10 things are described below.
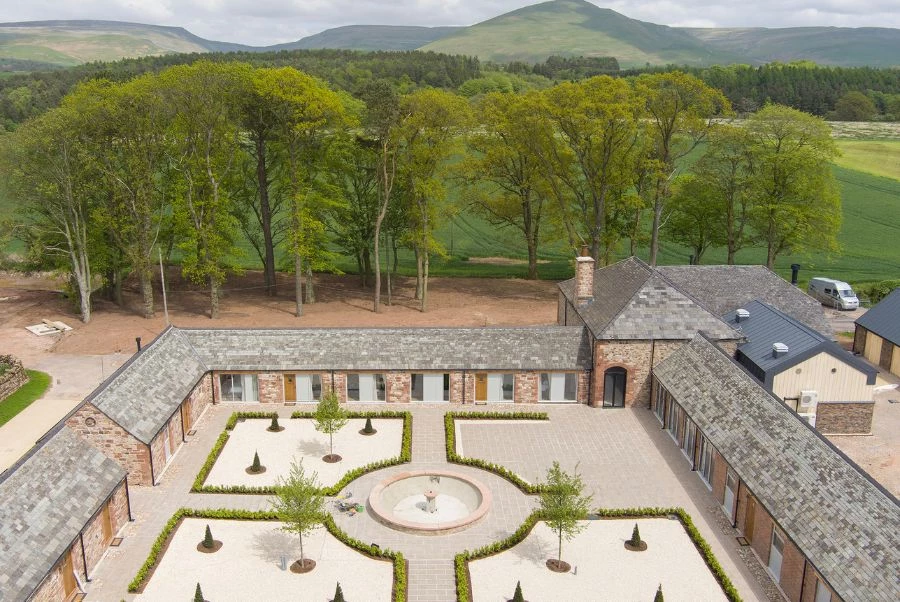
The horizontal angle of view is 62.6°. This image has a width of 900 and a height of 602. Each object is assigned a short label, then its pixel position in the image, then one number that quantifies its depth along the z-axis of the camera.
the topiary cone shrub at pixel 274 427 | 35.88
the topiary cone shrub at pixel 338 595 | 22.43
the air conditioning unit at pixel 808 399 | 34.72
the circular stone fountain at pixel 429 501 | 27.44
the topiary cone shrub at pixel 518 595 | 22.61
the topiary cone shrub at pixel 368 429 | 35.72
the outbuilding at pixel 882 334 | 44.31
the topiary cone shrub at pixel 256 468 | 31.78
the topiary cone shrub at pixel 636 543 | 26.08
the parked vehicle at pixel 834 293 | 58.59
